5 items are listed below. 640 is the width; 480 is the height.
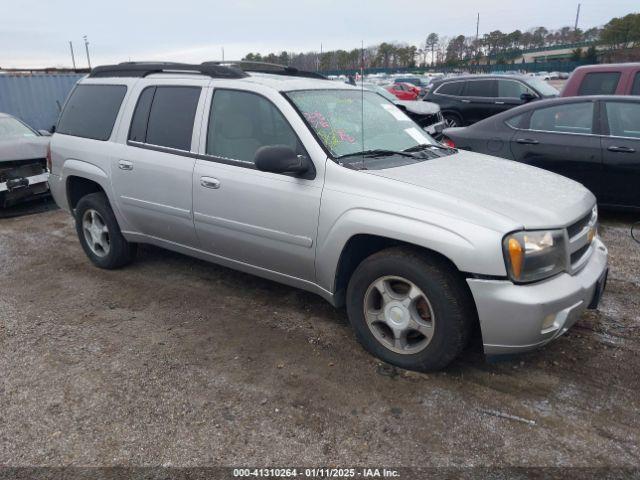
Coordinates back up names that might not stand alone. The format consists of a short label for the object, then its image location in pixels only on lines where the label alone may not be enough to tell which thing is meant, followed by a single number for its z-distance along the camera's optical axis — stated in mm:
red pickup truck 7922
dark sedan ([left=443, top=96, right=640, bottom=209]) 5785
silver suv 2865
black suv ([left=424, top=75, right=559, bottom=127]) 11375
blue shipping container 14680
